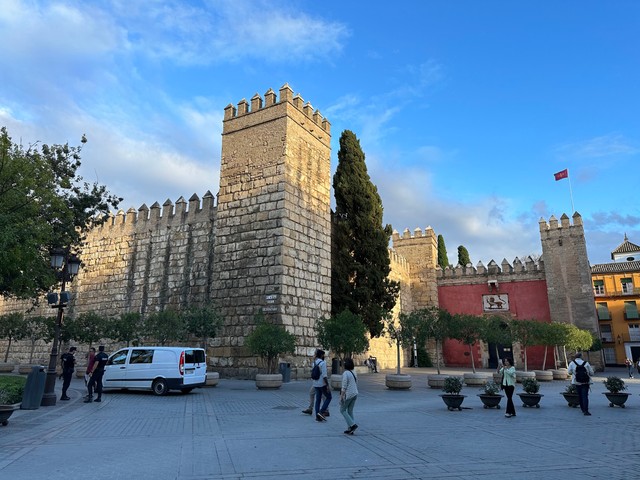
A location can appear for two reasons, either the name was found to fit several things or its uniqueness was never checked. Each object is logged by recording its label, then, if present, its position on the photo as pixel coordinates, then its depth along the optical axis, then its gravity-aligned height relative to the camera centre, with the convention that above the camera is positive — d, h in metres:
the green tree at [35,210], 12.93 +5.13
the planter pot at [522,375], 17.66 -0.81
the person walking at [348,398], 7.45 -0.77
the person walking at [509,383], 9.62 -0.64
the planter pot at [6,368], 23.87 -0.99
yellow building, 38.25 +4.05
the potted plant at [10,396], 7.64 -0.98
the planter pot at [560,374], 21.47 -0.92
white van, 13.33 -0.56
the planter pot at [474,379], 17.45 -1.00
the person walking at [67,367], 12.86 -0.50
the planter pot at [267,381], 14.74 -0.95
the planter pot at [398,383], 15.53 -1.03
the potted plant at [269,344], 14.82 +0.26
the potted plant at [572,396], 10.92 -1.00
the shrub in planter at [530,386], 10.98 -0.77
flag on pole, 31.71 +12.72
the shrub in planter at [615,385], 11.18 -0.74
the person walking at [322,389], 9.01 -0.74
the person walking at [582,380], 9.91 -0.56
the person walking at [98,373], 11.61 -0.59
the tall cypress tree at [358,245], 22.19 +5.46
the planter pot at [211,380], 15.59 -0.99
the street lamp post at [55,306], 10.78 +1.17
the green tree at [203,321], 17.11 +1.14
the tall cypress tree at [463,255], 41.56 +9.19
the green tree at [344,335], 16.08 +0.65
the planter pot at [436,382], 16.39 -1.04
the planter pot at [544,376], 20.42 -0.97
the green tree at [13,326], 24.55 +1.27
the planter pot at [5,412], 7.59 -1.07
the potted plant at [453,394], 10.27 -0.94
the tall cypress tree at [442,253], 39.47 +8.89
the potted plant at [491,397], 10.73 -1.03
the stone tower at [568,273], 29.81 +5.54
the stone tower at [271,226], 17.97 +5.40
